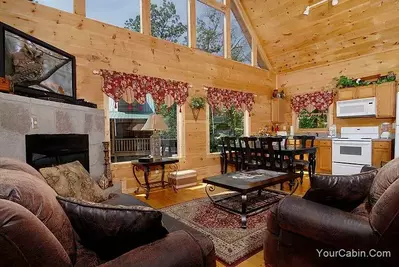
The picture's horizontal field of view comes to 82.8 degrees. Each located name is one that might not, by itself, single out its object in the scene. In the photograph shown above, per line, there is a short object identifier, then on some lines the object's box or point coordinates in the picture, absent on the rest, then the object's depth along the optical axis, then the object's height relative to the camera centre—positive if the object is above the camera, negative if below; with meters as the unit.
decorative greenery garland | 4.93 +1.10
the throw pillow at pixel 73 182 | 1.81 -0.43
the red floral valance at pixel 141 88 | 4.04 +0.84
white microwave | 5.05 +0.49
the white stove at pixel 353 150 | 4.82 -0.47
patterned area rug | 2.09 -1.10
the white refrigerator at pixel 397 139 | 4.29 -0.21
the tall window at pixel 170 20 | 4.76 +2.44
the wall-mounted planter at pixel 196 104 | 5.11 +0.60
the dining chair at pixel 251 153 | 4.43 -0.48
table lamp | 3.94 +0.04
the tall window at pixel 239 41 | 6.17 +2.51
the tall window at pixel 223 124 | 5.67 +0.16
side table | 3.90 -0.68
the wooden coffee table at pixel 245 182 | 2.62 -0.66
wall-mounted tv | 2.21 +0.75
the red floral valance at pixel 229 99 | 5.50 +0.81
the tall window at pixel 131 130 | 4.25 +0.03
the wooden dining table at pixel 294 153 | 4.06 -0.43
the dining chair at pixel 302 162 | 4.27 -0.63
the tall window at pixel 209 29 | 5.48 +2.56
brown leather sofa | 0.69 -0.38
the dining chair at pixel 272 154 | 4.13 -0.45
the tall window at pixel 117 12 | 4.00 +2.23
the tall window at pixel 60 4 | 3.48 +2.04
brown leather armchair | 1.17 -0.56
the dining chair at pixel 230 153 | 4.85 -0.52
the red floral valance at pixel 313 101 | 5.98 +0.78
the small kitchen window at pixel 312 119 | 6.26 +0.28
